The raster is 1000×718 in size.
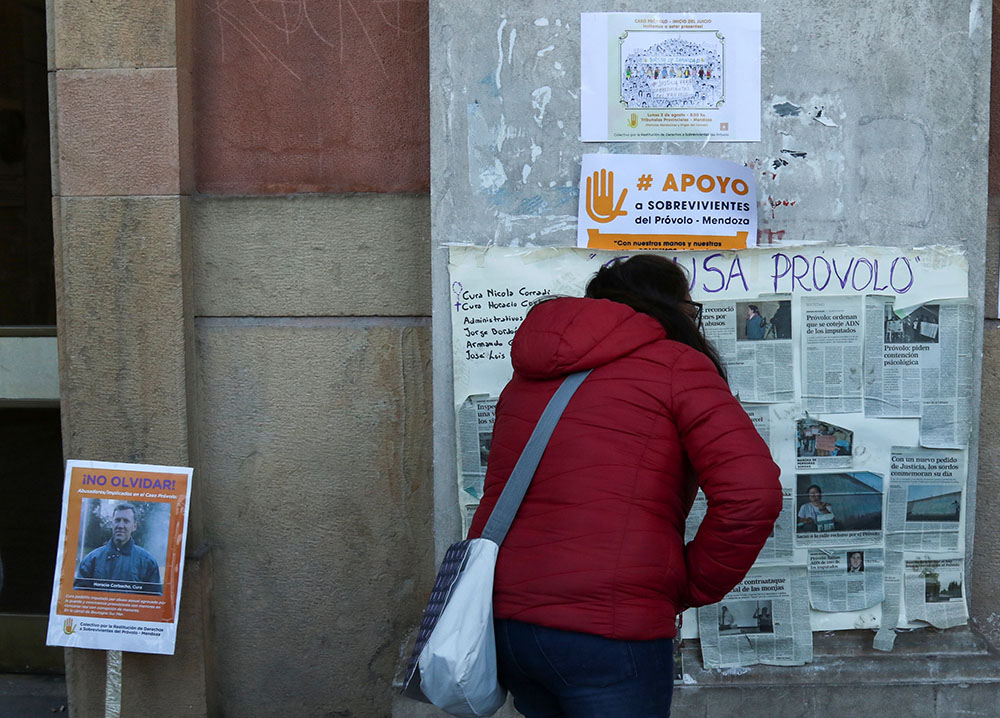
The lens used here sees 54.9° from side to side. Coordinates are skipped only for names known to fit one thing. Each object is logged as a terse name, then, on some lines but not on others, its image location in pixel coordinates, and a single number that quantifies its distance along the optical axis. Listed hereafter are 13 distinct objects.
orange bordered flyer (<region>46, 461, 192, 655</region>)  3.39
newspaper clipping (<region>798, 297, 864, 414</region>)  3.28
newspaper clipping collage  3.27
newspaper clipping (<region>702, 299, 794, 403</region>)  3.29
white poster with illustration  3.22
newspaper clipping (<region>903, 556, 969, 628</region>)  3.36
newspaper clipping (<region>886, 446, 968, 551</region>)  3.33
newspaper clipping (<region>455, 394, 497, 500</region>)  3.32
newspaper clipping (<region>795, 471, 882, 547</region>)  3.33
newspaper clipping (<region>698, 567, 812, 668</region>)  3.34
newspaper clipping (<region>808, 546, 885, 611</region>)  3.35
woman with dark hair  2.04
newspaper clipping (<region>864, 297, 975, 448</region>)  3.28
